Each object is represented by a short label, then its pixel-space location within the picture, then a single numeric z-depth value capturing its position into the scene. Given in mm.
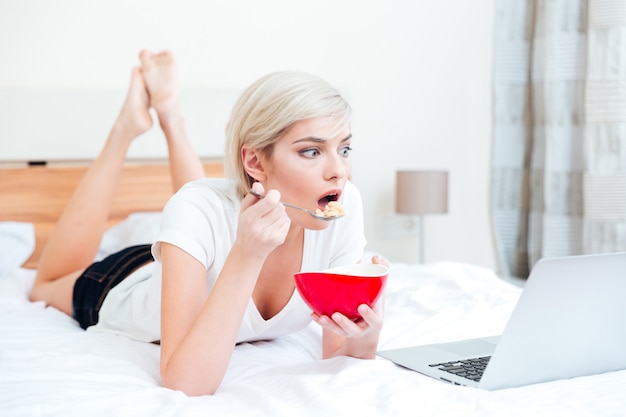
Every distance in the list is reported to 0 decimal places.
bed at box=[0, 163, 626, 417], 1007
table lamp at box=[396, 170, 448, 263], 3080
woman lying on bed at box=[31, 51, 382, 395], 1151
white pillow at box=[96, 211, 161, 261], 2367
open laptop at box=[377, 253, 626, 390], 968
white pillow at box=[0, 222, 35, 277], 2361
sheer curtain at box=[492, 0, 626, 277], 2828
